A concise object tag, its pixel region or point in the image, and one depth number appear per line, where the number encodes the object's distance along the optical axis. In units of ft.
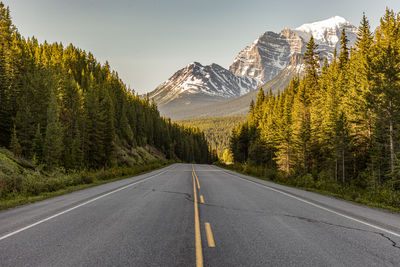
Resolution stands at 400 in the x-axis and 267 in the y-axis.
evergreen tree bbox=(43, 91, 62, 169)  112.61
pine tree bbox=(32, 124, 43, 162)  114.52
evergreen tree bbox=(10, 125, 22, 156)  102.78
